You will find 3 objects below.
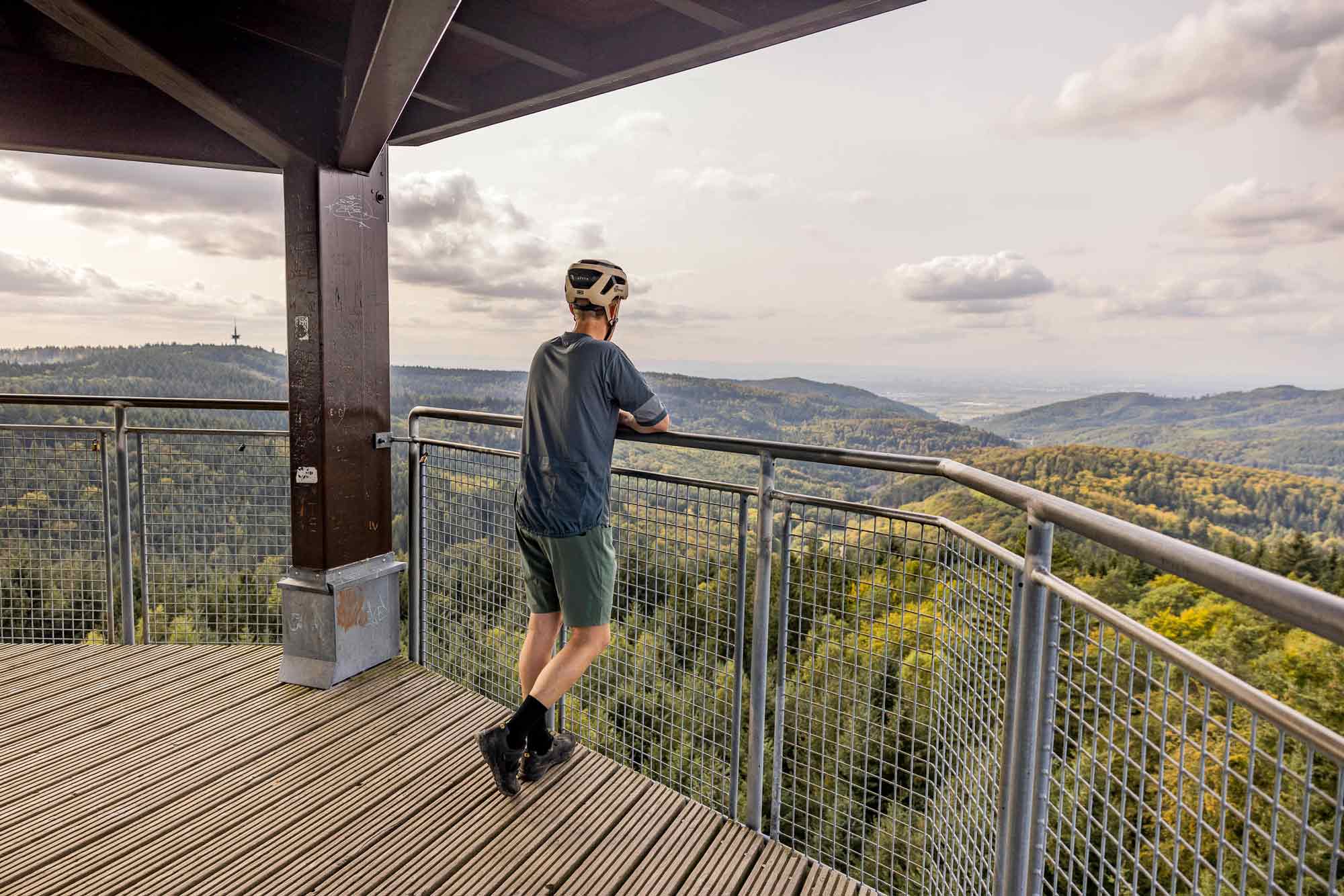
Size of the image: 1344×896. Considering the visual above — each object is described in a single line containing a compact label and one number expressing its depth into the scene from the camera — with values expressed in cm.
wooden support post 314
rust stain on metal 330
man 225
